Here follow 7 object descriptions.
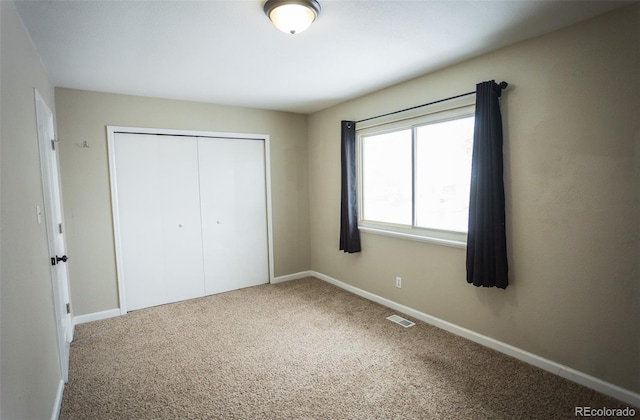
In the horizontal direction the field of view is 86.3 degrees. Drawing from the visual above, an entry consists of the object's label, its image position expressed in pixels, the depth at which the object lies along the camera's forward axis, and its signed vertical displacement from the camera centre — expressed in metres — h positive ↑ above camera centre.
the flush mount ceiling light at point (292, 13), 1.78 +0.95
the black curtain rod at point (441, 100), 2.48 +0.74
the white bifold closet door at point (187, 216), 3.71 -0.29
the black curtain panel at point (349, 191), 3.93 -0.04
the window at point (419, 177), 2.96 +0.09
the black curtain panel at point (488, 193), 2.50 -0.07
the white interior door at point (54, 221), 2.28 -0.21
